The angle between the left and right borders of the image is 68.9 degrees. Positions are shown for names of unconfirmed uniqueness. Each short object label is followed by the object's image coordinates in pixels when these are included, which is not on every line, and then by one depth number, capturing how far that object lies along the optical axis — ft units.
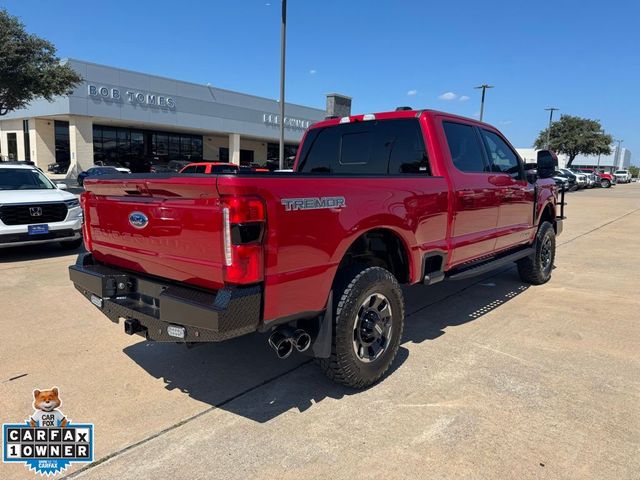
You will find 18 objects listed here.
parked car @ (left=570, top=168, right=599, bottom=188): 146.10
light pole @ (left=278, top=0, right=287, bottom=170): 48.57
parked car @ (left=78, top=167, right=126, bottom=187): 76.47
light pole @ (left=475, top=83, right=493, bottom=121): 122.01
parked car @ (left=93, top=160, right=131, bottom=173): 112.47
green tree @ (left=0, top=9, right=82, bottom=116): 58.49
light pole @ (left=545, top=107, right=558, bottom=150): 185.98
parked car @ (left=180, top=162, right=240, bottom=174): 58.75
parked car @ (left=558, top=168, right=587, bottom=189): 129.86
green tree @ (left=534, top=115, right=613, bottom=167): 212.23
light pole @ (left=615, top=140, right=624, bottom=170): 410.23
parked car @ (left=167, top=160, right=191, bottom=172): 90.47
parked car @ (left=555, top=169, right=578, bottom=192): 124.62
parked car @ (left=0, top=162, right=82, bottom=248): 24.63
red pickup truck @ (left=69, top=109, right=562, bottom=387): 8.55
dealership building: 96.68
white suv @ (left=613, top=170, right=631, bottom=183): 246.88
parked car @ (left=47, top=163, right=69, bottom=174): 110.63
